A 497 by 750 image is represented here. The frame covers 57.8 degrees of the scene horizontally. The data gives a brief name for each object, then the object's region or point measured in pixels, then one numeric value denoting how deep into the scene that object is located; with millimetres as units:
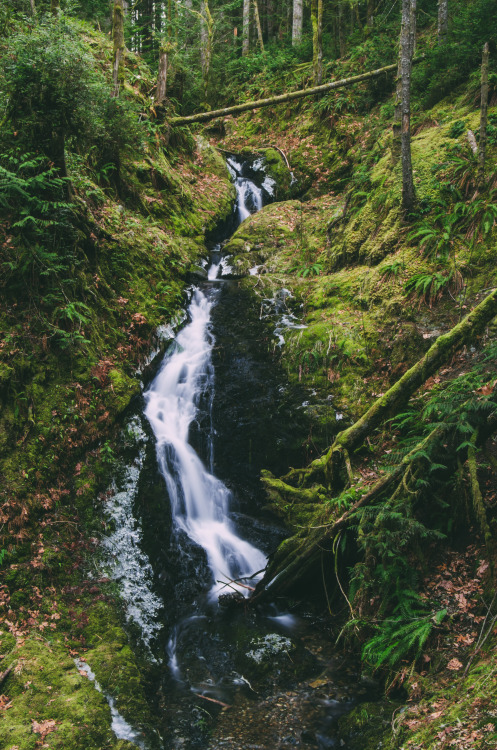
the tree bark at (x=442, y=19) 12383
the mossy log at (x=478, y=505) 4336
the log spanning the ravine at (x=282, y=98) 11938
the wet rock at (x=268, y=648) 5359
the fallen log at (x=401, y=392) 5406
